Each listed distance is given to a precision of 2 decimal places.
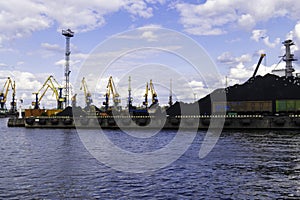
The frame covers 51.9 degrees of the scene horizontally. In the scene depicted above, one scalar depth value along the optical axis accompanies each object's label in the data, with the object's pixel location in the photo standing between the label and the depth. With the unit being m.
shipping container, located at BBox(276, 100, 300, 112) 94.69
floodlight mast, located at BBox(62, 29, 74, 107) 145.74
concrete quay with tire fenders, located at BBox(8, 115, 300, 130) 83.06
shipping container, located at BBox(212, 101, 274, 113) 98.41
